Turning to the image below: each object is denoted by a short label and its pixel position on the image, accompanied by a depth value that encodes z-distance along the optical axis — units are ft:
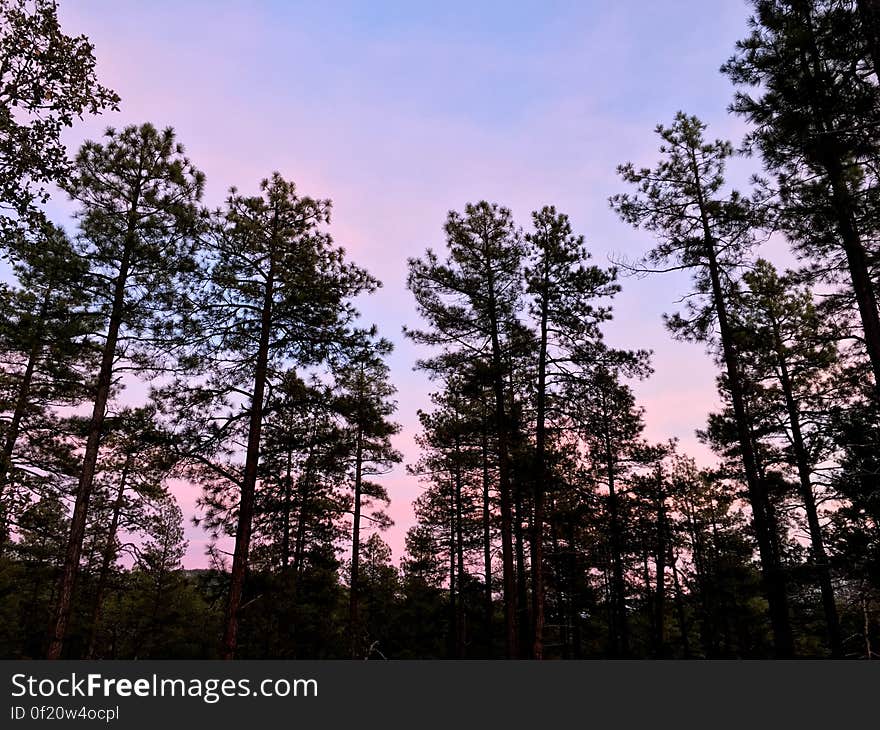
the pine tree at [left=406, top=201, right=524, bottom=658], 50.93
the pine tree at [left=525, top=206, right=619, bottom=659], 47.57
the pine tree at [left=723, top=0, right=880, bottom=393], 28.35
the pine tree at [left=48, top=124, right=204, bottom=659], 39.96
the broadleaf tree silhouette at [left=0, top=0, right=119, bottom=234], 25.49
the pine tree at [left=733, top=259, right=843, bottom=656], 45.34
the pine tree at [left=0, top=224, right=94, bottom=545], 37.32
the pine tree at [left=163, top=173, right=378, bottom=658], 39.73
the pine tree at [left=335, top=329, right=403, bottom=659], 43.47
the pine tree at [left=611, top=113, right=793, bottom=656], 44.65
